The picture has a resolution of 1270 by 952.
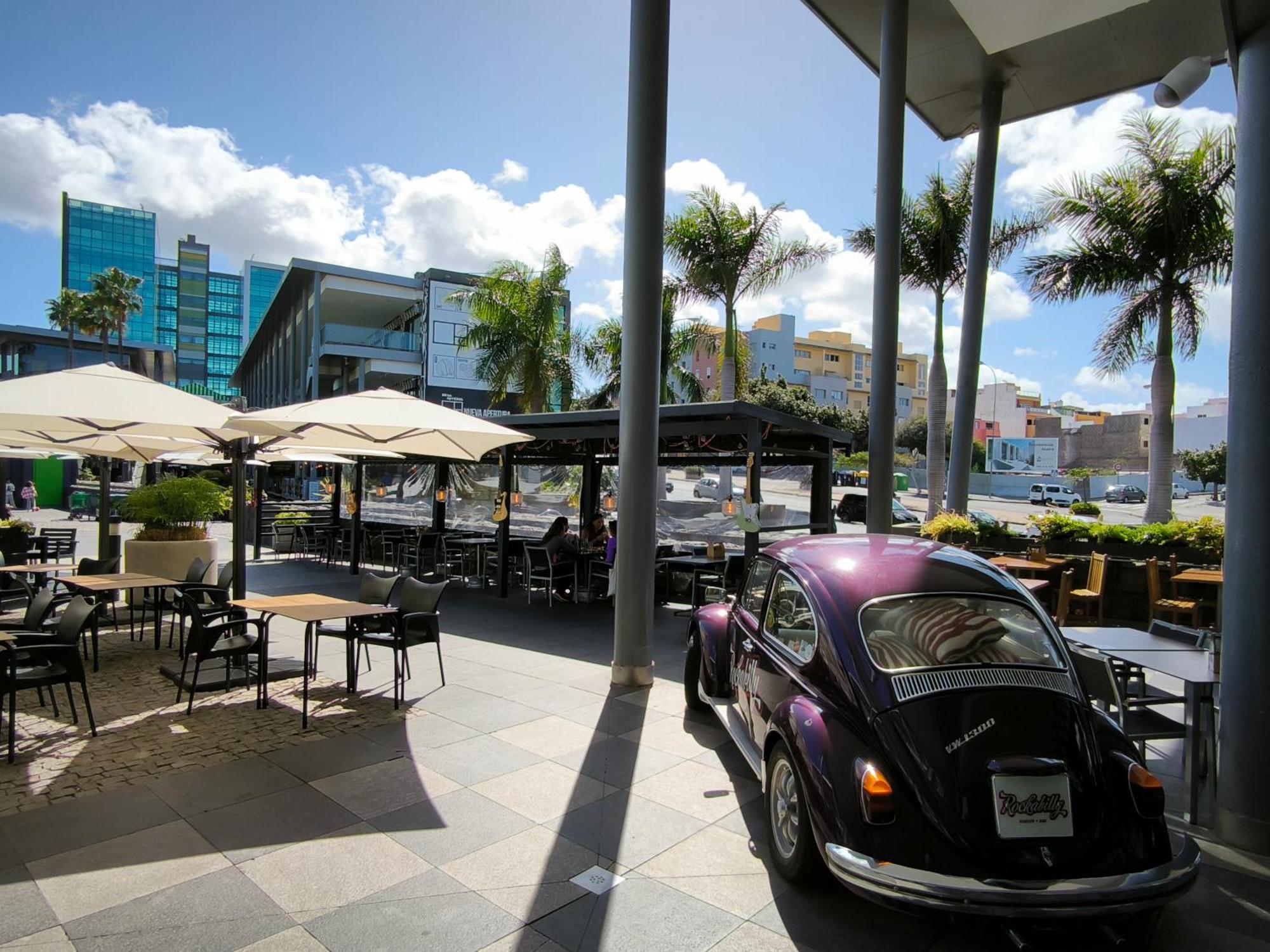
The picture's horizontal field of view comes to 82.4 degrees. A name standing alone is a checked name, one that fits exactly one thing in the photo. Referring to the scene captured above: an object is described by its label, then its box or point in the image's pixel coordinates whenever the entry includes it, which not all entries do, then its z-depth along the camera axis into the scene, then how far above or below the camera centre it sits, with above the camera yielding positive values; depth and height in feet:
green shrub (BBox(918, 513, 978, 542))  40.34 -2.53
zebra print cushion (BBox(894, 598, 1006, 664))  11.14 -2.32
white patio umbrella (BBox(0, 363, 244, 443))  19.49 +1.57
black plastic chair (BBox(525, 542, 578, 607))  37.70 -5.31
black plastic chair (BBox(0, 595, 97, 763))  16.24 -4.79
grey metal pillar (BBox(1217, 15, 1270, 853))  12.70 -0.37
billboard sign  262.88 +11.20
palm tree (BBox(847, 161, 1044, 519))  56.54 +18.79
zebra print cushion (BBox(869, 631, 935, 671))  10.88 -2.61
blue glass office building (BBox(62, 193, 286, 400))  335.88 +93.91
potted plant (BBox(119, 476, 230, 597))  34.71 -3.19
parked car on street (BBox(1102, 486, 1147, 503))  165.58 -1.74
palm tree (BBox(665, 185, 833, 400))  60.95 +19.22
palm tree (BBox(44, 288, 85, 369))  160.76 +32.88
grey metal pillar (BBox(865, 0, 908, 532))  34.45 +10.85
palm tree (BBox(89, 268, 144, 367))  162.71 +36.06
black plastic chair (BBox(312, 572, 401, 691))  21.09 -4.70
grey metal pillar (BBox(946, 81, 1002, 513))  44.39 +11.90
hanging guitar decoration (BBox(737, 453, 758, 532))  28.89 -1.43
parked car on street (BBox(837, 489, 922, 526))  91.45 -3.89
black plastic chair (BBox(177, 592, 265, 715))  19.25 -4.97
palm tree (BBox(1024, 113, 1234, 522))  46.68 +16.42
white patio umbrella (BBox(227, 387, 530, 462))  23.06 +1.34
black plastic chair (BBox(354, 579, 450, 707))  20.85 -4.65
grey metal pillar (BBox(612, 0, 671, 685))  22.21 +4.32
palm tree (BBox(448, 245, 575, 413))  67.31 +13.77
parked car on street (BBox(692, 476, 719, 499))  58.95 -0.98
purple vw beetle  9.03 -3.79
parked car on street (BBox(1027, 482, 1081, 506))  156.25 -2.11
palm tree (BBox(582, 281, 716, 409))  70.13 +12.31
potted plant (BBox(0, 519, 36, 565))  37.63 -4.53
